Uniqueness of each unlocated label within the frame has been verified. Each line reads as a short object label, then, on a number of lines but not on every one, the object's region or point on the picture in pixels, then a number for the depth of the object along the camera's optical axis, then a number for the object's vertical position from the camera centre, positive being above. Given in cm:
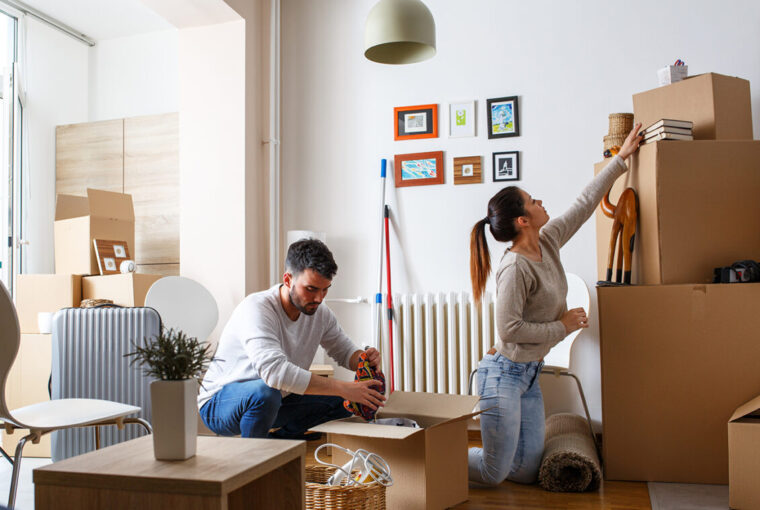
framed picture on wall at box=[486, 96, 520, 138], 374 +87
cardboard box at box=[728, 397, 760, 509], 229 -64
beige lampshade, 238 +89
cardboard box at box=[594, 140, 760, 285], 273 +26
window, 445 +83
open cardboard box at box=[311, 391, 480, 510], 220 -58
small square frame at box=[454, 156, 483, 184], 380 +58
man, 223 -29
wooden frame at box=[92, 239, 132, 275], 369 +14
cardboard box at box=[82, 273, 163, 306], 358 -4
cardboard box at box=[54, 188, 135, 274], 373 +30
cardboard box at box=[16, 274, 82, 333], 356 -6
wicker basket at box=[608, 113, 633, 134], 311 +68
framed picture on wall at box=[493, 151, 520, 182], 373 +59
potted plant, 150 -26
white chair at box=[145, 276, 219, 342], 340 -13
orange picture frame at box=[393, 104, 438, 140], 391 +89
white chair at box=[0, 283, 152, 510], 202 -42
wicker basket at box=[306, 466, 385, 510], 190 -61
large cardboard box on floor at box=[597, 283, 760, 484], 263 -40
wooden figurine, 285 +18
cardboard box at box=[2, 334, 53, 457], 341 -47
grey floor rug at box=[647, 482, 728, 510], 237 -82
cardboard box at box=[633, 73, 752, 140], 283 +70
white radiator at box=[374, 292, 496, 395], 362 -35
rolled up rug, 259 -75
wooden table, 135 -40
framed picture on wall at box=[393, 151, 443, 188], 388 +61
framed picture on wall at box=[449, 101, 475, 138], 383 +88
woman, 255 -20
